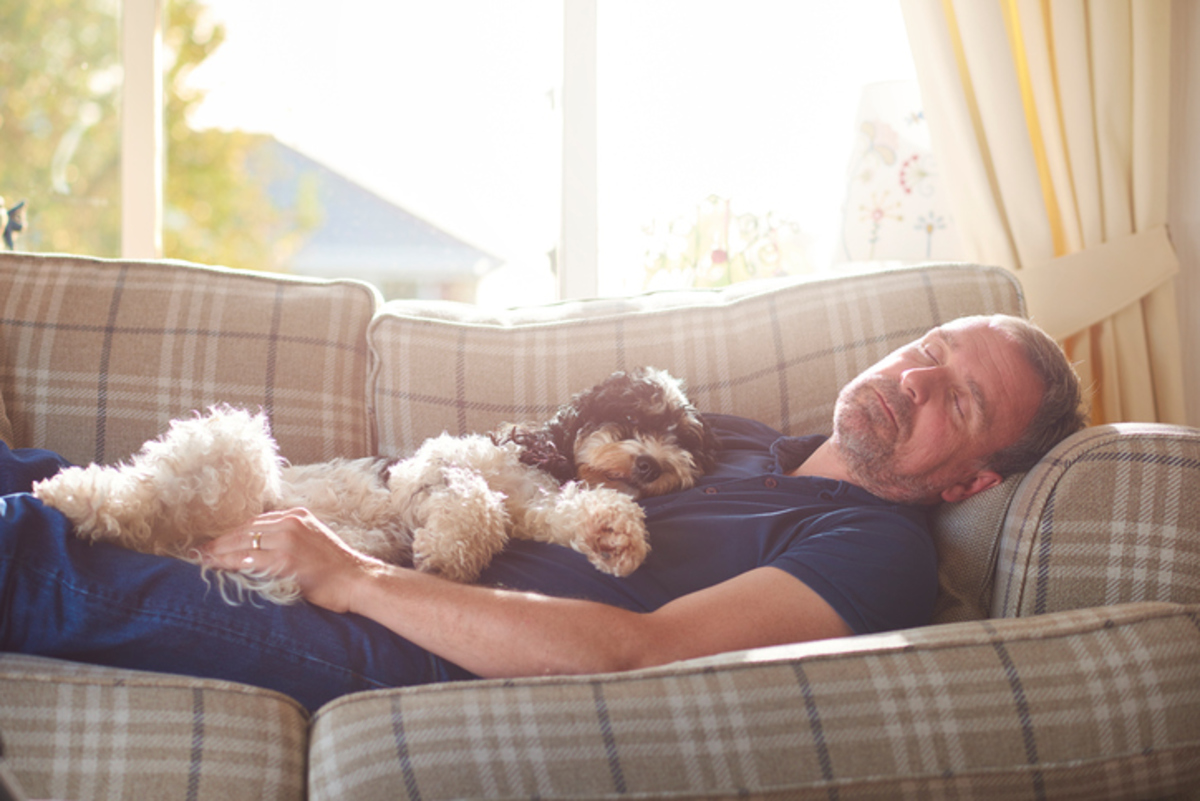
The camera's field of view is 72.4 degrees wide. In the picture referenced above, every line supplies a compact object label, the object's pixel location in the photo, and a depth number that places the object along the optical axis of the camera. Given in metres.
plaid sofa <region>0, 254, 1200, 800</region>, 1.12
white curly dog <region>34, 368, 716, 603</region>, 1.42
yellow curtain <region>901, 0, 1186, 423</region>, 2.72
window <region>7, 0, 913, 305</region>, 3.40
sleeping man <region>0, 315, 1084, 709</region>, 1.32
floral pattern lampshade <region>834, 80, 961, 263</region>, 3.01
